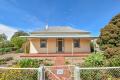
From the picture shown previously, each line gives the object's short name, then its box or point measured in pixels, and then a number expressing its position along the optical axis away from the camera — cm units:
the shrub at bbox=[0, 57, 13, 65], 676
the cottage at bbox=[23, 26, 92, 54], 983
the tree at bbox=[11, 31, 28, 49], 1394
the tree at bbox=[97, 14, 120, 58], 646
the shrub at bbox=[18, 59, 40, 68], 448
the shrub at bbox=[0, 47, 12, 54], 1259
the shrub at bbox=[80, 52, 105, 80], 325
